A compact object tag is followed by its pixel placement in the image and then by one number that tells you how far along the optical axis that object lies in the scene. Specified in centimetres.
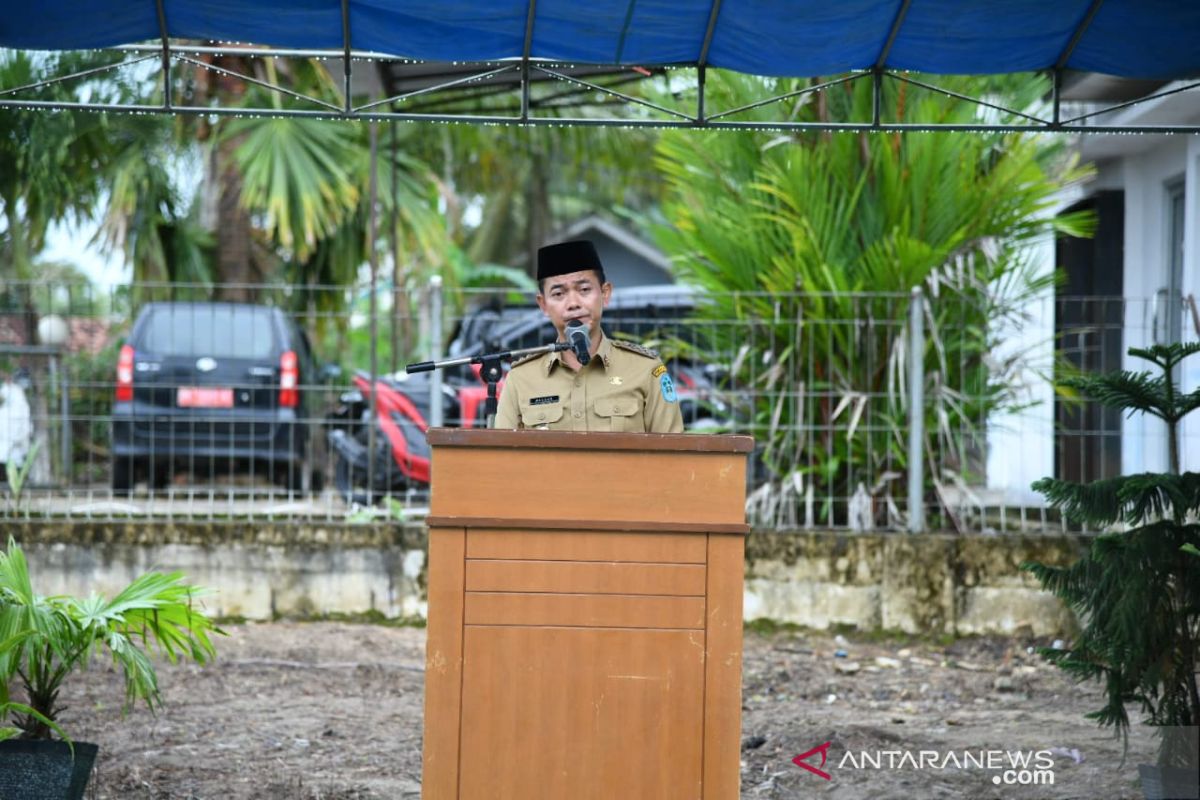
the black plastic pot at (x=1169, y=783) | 346
